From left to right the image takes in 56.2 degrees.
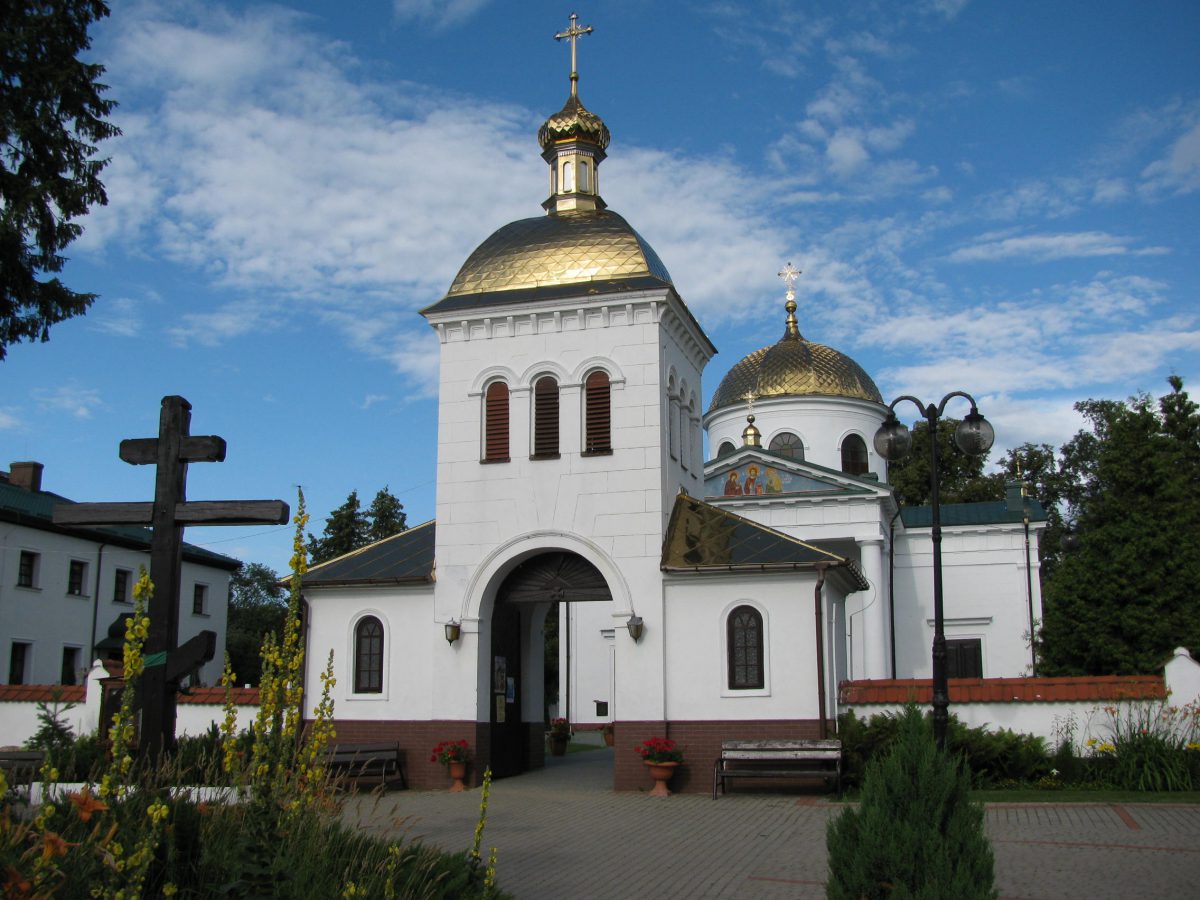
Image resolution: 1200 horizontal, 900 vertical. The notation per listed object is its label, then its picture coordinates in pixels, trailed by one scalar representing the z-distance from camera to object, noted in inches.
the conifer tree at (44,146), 666.8
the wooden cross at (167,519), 316.5
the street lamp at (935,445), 512.7
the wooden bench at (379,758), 700.7
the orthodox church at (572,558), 683.4
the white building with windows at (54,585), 1253.1
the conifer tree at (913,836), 231.5
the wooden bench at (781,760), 619.1
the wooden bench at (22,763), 326.6
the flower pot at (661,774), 660.1
